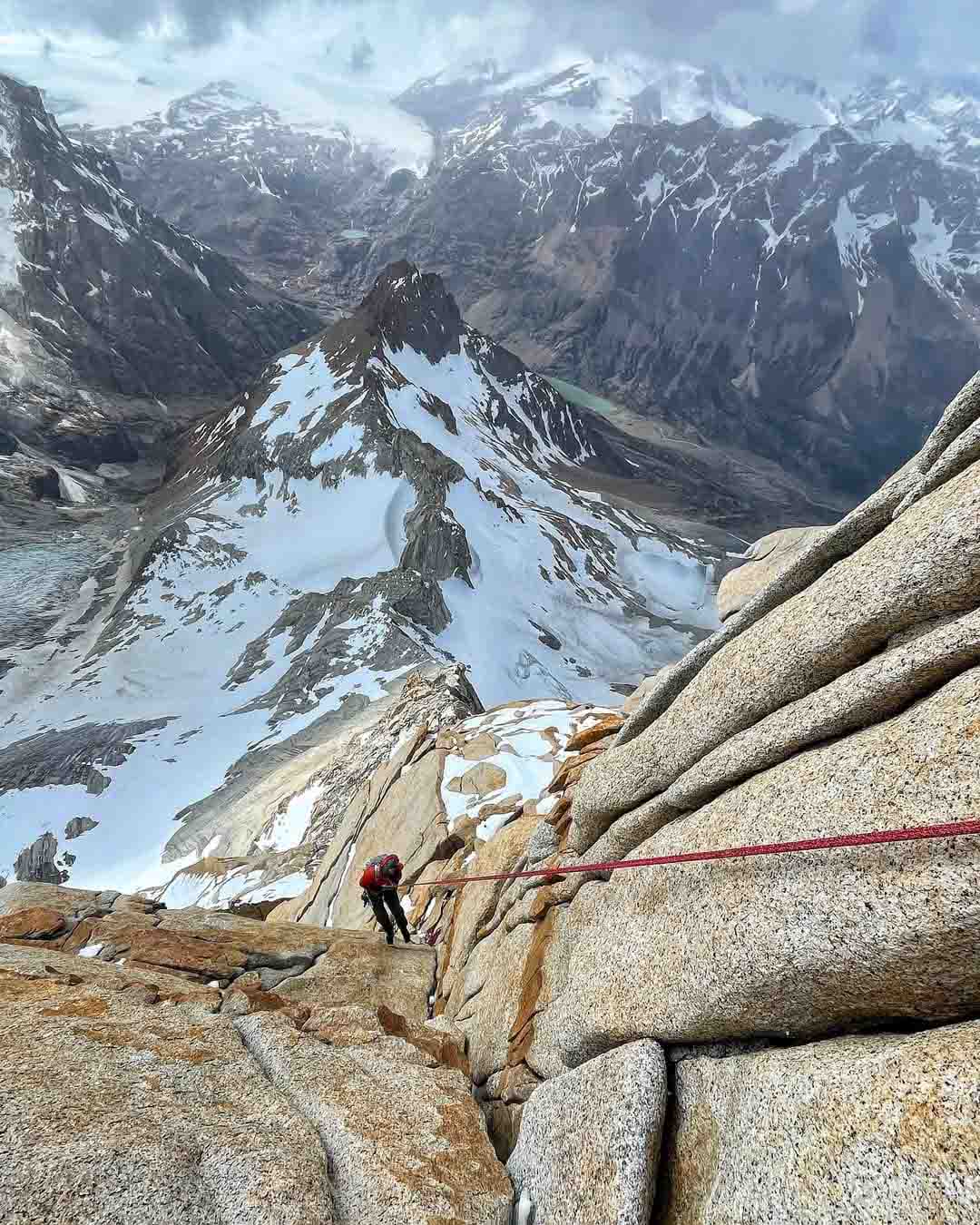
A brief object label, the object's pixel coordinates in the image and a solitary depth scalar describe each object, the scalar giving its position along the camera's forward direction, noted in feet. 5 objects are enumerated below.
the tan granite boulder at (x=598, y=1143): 18.85
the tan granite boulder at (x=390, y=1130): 19.84
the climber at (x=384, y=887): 46.47
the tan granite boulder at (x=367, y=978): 38.45
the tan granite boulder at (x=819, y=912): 15.74
